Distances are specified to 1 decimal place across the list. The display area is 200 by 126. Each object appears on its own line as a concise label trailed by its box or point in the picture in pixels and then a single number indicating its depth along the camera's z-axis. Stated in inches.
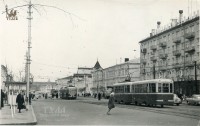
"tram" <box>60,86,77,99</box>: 2536.9
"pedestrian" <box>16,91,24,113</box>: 914.1
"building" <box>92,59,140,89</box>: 3729.1
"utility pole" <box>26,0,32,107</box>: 1084.0
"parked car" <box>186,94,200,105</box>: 1464.9
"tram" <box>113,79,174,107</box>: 1229.7
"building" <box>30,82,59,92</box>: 6846.5
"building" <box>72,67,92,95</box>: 5167.3
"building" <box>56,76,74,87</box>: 7117.1
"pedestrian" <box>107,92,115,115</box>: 880.8
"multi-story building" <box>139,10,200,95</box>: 2221.9
